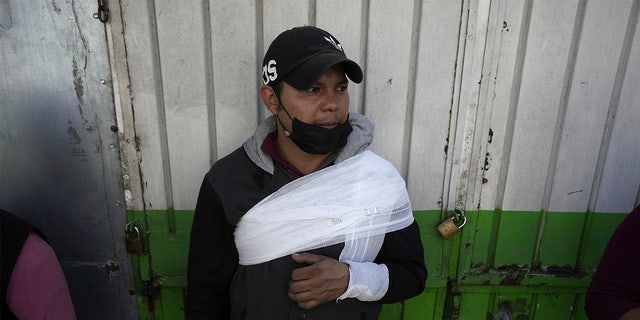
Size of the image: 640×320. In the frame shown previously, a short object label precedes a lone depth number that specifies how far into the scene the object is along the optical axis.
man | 1.61
